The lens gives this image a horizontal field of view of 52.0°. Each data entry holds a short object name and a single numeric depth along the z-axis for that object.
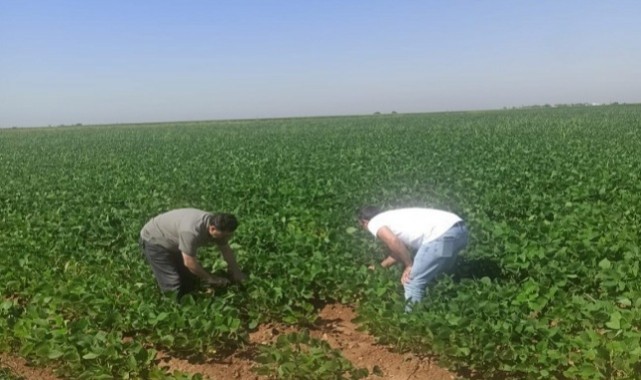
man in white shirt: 5.65
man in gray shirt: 5.81
